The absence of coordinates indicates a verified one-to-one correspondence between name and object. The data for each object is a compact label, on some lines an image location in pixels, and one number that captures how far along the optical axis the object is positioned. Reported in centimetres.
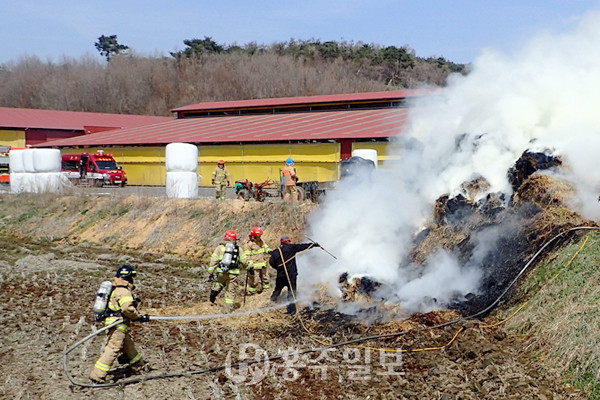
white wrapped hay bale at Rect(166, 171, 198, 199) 2464
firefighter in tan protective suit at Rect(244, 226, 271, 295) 1328
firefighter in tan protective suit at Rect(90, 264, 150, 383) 835
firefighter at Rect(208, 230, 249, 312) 1202
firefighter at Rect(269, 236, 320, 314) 1249
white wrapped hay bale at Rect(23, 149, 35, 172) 3130
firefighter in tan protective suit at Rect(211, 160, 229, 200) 2278
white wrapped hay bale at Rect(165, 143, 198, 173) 2433
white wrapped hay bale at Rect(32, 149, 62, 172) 3106
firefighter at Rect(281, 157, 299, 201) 2123
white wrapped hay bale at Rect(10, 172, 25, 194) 3175
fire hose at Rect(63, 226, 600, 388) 833
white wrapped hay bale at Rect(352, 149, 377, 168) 2364
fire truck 3497
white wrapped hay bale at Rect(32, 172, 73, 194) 3014
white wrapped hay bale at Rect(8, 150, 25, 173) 3198
